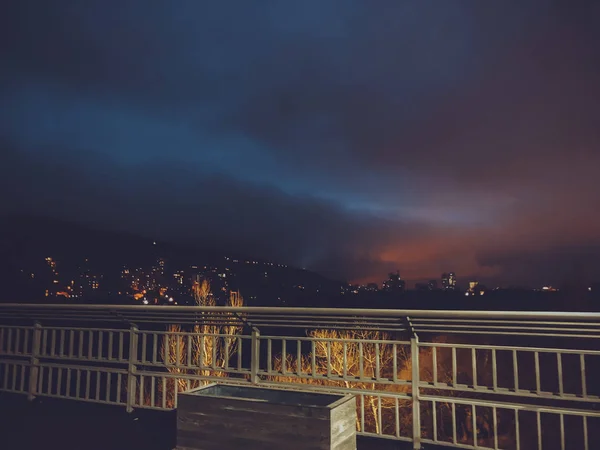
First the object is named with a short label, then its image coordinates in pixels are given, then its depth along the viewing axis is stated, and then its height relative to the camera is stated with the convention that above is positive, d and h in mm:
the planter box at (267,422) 3480 -988
